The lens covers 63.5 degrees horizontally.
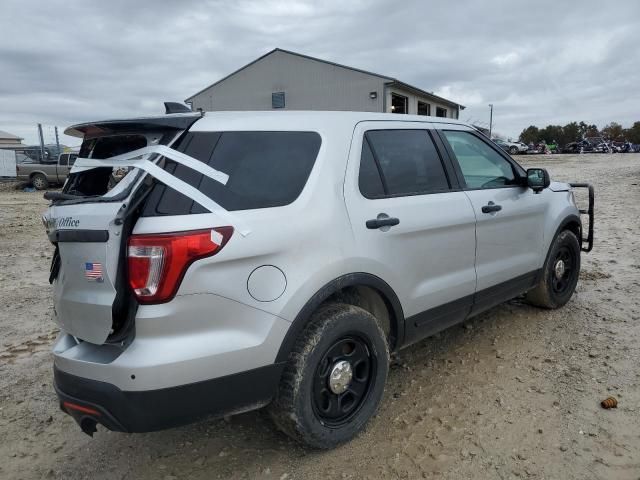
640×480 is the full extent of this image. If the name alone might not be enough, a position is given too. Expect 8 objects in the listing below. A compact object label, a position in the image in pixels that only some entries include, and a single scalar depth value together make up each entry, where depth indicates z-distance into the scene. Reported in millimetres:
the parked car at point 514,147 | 38531
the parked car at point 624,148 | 40844
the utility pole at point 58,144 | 25523
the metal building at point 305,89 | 27547
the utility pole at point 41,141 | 23277
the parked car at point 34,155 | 23312
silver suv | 2166
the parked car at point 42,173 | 20592
